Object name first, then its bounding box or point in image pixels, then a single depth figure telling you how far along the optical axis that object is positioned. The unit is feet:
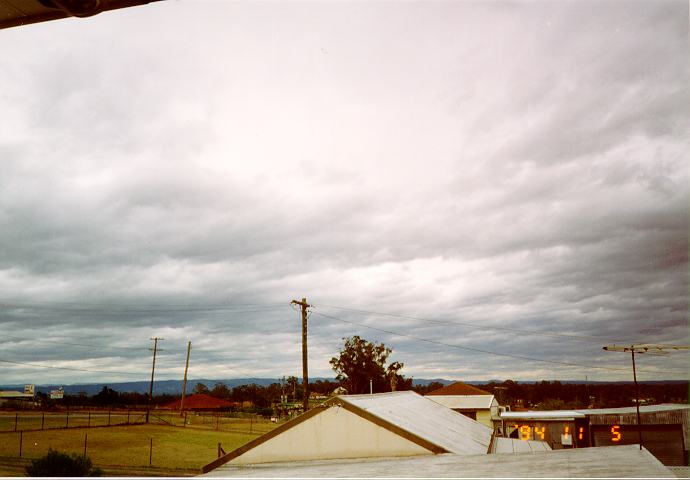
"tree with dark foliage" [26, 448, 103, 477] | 55.11
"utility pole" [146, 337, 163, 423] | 207.62
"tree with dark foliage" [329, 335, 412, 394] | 240.53
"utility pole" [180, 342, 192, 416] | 200.89
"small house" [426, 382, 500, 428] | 158.81
